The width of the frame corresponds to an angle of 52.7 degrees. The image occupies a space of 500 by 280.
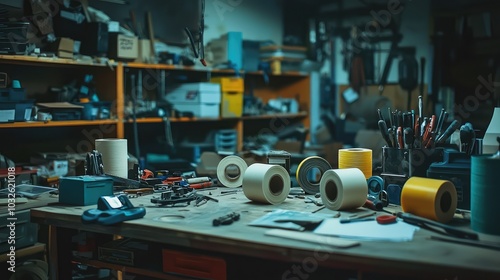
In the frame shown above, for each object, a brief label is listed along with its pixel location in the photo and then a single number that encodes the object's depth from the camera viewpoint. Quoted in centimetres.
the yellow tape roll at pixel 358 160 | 182
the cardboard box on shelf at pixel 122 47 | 336
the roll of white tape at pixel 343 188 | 156
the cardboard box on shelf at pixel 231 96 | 416
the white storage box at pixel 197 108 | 395
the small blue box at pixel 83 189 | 170
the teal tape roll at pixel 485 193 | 129
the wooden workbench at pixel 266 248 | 110
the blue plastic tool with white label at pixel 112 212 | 147
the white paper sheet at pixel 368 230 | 127
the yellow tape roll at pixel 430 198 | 141
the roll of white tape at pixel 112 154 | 199
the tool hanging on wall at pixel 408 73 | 482
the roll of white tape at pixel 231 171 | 202
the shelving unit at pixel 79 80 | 315
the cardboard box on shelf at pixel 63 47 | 304
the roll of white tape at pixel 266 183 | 170
